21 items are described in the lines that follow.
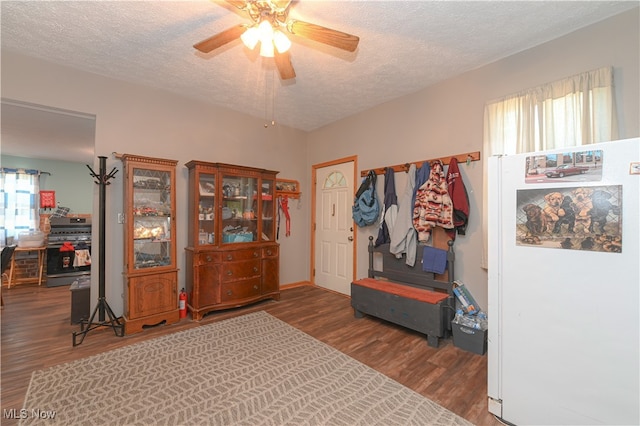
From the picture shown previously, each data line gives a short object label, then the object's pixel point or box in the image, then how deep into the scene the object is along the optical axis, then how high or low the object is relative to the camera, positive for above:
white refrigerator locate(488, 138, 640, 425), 1.29 -0.42
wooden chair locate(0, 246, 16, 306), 3.44 -0.60
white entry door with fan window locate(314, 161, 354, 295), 4.21 -0.26
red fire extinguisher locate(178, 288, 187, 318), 3.23 -1.17
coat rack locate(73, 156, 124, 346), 2.76 -0.81
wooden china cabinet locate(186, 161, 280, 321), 3.28 -0.35
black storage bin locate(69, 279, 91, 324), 2.96 -1.05
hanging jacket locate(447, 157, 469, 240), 2.77 +0.15
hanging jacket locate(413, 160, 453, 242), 2.85 +0.09
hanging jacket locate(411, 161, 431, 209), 3.11 +0.45
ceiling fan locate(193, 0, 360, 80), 1.70 +1.29
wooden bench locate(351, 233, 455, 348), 2.60 -0.93
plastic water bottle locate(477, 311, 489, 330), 2.45 -1.06
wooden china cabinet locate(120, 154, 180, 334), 2.88 -0.36
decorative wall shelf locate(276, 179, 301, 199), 4.57 +0.47
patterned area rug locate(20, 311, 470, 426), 1.63 -1.32
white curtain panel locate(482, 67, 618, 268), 2.04 +0.87
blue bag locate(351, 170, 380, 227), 3.69 +0.14
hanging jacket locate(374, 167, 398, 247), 3.45 +0.06
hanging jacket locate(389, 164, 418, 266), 3.13 -0.21
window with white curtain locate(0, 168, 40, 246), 5.25 +0.26
